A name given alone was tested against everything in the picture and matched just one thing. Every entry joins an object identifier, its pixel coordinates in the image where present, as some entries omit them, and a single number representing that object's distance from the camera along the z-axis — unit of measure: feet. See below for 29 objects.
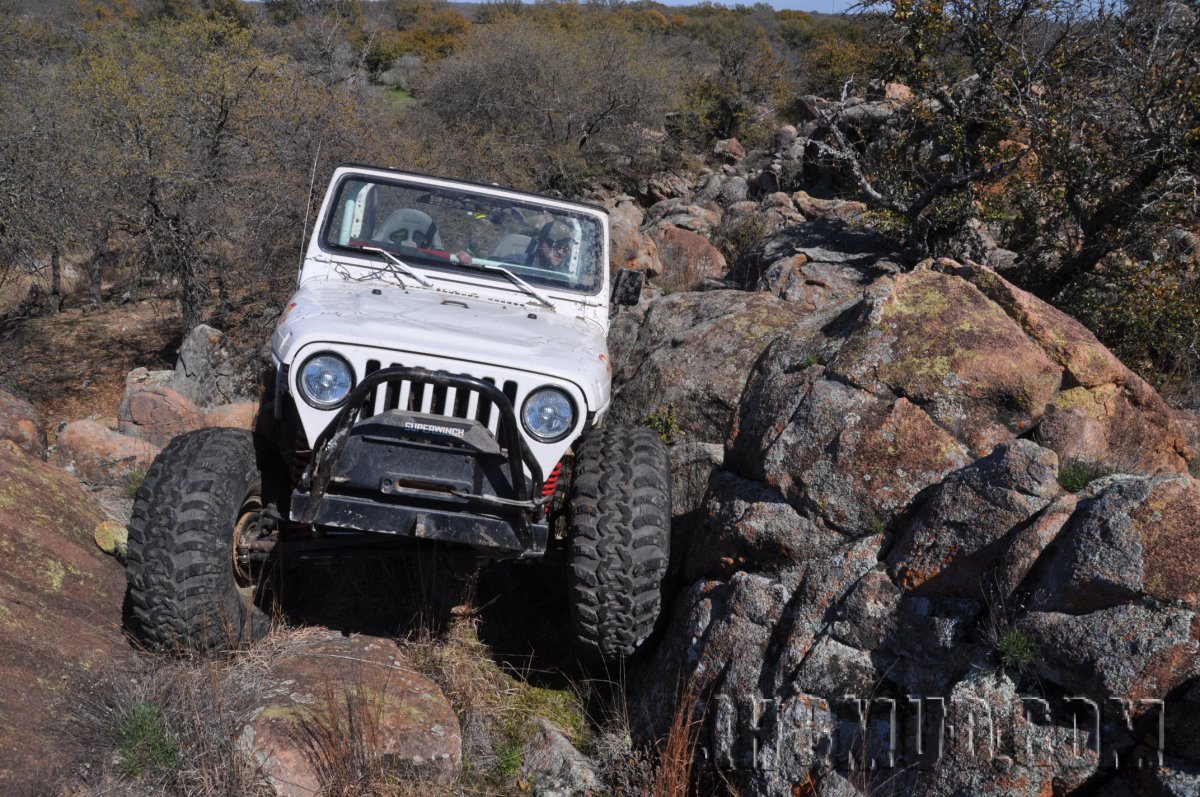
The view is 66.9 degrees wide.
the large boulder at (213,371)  27.63
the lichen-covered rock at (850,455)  12.12
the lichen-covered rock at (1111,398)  13.37
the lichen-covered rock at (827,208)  36.24
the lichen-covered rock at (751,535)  12.28
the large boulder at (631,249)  35.50
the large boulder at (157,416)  23.61
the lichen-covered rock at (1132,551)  8.83
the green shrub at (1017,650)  9.21
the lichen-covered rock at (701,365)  18.93
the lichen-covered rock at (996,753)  8.76
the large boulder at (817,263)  26.16
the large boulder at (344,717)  10.82
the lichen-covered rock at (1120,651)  8.42
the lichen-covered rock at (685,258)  36.14
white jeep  11.30
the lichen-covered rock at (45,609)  10.25
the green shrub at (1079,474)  11.03
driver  16.42
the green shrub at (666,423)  18.74
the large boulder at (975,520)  10.41
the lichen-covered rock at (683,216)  44.91
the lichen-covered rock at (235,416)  22.33
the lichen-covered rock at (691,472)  16.43
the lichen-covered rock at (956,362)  12.80
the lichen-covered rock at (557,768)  11.92
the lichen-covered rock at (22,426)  20.45
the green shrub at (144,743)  10.21
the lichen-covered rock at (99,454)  20.94
